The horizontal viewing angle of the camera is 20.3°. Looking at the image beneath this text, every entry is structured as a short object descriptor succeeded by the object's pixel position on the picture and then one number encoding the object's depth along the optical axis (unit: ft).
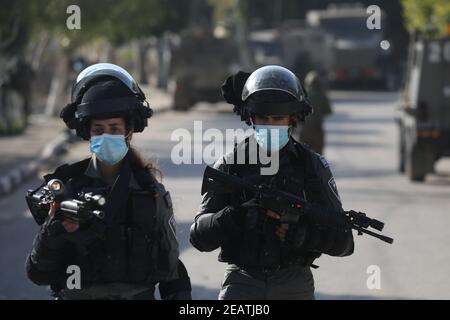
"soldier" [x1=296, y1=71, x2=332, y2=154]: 52.80
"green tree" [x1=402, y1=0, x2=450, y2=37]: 80.38
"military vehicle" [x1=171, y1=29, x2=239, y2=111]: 114.62
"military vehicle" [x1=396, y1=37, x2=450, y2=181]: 51.65
